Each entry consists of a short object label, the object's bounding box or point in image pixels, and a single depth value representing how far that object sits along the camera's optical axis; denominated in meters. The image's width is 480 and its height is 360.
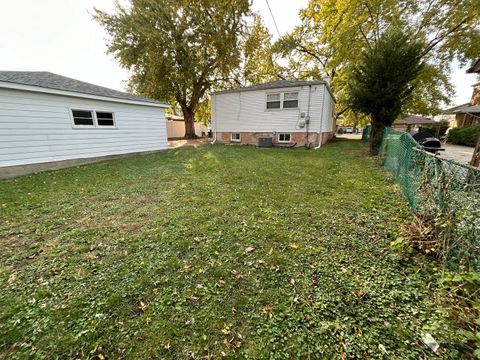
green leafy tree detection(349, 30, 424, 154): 7.66
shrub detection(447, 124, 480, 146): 13.21
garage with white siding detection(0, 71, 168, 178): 6.33
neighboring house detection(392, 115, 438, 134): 24.34
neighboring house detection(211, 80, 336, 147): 11.48
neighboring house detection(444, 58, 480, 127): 16.73
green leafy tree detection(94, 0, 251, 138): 14.70
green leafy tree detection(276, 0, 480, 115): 12.84
